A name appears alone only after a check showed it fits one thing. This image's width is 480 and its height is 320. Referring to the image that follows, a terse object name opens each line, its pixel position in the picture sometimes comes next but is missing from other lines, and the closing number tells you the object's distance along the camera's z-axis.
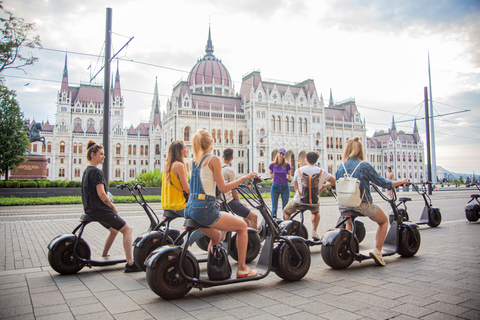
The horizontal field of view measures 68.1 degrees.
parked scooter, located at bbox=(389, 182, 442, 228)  8.98
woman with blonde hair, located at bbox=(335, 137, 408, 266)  5.02
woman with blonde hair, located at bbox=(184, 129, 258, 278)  3.77
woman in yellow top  4.81
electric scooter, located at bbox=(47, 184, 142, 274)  4.79
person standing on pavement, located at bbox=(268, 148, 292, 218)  8.56
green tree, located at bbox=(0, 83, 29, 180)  24.34
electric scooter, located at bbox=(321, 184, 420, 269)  4.86
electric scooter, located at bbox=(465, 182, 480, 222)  9.75
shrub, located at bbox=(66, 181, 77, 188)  23.12
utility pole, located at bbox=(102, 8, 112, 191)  10.81
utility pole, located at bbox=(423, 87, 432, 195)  24.08
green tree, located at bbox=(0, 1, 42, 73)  18.22
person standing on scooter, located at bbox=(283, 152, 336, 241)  6.38
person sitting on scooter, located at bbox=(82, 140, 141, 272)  4.88
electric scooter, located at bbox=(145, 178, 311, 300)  3.63
